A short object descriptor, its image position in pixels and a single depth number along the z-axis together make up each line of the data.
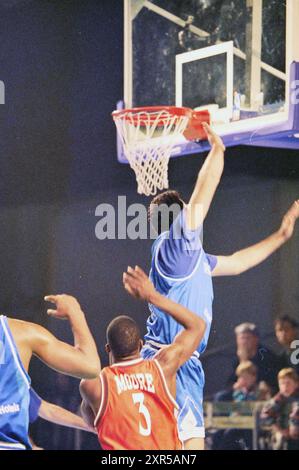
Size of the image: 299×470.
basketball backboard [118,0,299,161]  8.93
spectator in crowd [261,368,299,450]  9.66
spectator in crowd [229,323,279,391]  9.78
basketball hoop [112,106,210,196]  9.41
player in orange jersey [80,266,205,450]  8.97
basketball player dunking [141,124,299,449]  9.47
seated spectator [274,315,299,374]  9.78
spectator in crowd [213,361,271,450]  9.76
